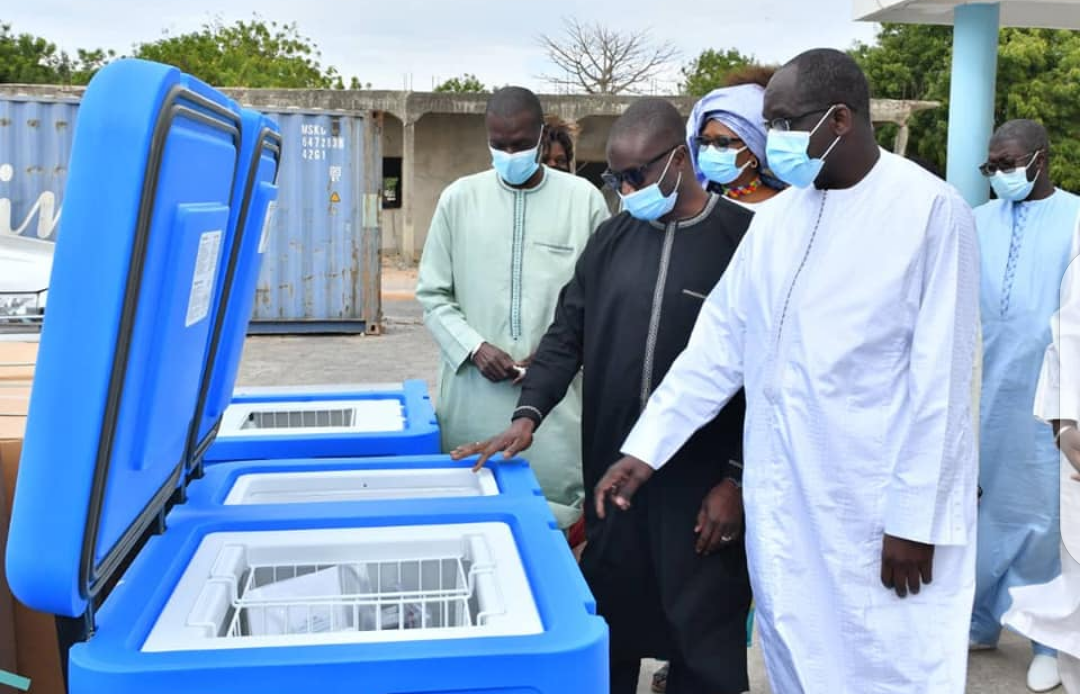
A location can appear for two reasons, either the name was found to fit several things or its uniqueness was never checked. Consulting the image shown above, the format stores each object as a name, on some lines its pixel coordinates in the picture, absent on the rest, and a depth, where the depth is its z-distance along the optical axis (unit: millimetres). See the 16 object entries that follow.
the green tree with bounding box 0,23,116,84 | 26344
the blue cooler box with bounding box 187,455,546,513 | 1837
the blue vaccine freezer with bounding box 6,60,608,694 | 994
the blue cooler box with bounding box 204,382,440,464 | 2096
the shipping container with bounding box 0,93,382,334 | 10555
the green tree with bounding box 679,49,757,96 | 32906
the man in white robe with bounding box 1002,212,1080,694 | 2695
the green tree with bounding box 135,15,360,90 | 28969
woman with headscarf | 2900
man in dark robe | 2176
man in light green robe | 2748
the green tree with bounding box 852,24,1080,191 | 23344
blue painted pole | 9664
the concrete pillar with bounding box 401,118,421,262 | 17297
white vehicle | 5289
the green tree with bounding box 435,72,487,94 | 31906
